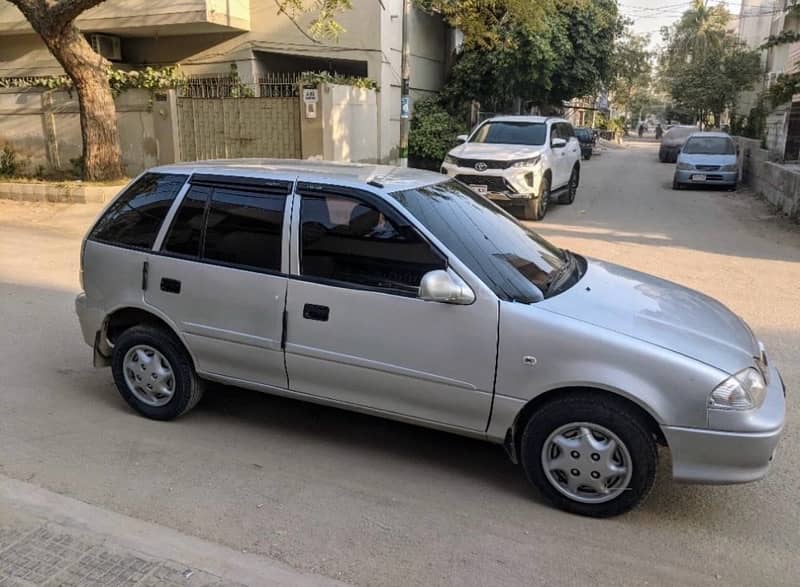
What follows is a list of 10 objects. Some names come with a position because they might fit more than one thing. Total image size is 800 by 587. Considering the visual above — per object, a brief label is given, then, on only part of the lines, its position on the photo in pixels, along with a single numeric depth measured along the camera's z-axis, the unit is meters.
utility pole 15.23
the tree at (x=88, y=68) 13.09
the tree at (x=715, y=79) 34.88
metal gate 15.80
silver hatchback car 3.29
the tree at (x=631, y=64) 44.22
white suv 12.68
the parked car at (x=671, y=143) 30.47
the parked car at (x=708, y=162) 18.34
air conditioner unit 18.44
